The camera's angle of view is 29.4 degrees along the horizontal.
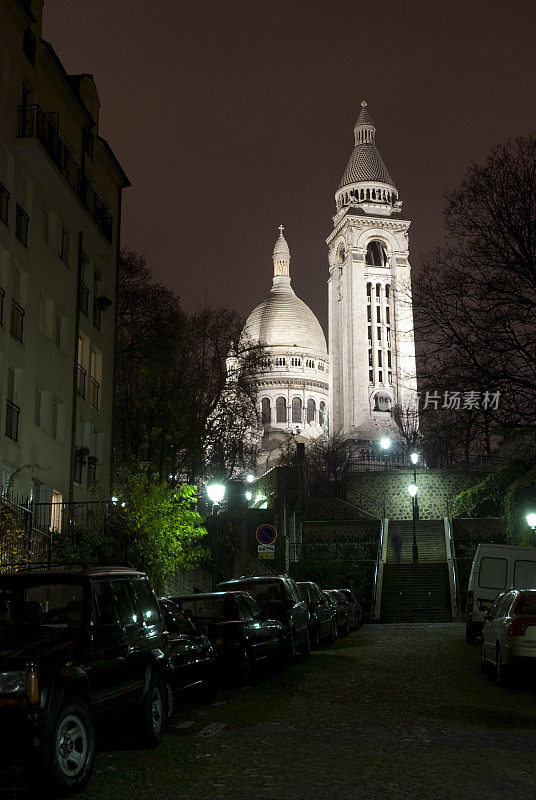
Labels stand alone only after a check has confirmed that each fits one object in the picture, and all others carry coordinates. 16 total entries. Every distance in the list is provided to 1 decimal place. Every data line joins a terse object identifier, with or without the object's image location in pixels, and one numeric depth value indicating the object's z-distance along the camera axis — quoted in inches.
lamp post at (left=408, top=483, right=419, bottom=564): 1796.3
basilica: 4377.5
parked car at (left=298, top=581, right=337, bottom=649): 845.2
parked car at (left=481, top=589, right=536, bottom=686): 536.1
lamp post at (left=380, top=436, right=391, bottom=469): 2784.9
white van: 884.0
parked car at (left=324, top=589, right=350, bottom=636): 1047.1
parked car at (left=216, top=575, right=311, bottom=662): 709.9
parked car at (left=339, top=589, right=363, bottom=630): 1173.8
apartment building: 912.9
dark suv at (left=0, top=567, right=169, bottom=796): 289.4
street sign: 1027.3
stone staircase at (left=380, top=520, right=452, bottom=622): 1509.6
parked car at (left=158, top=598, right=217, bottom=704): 465.4
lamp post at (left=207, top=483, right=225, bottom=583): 1103.0
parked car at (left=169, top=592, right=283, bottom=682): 573.6
